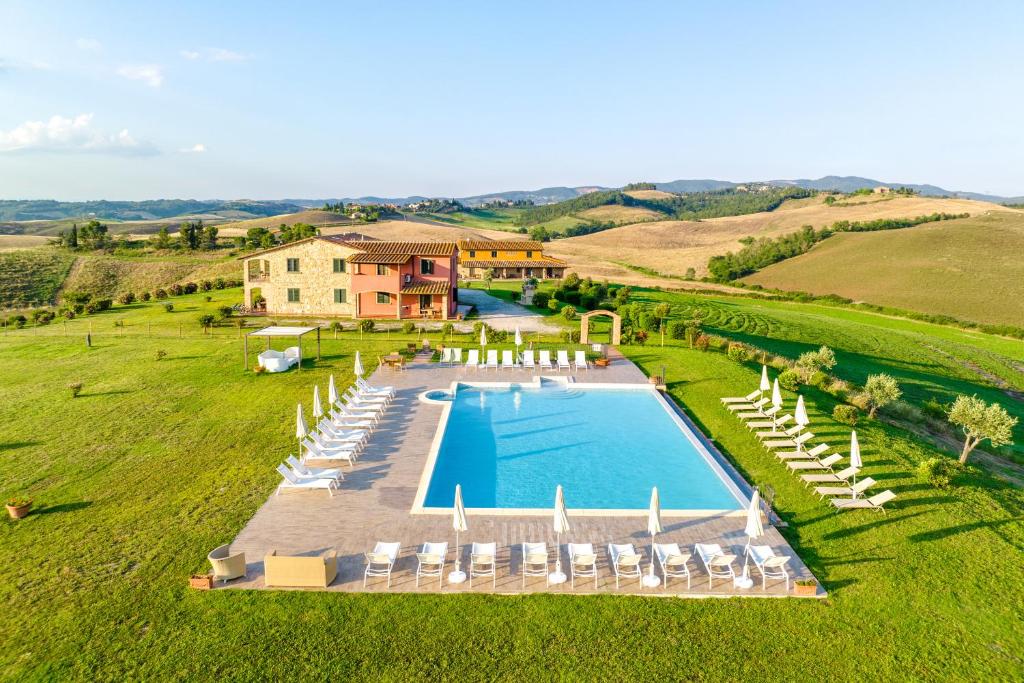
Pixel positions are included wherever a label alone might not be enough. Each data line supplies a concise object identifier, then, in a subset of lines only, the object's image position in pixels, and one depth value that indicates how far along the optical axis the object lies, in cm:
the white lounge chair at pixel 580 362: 2648
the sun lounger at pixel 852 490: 1384
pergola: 2369
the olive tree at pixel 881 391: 2091
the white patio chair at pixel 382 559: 1055
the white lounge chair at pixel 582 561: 1063
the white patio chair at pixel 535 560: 1066
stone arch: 3033
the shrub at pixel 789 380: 2272
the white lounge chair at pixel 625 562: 1065
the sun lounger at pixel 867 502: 1332
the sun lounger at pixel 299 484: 1394
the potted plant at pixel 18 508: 1271
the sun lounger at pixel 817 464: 1550
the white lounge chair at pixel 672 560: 1070
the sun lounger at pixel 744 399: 2150
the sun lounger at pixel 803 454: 1639
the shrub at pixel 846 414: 1930
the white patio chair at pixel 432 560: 1055
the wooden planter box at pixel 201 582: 1016
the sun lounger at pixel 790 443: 1703
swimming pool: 1454
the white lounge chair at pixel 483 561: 1065
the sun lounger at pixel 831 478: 1453
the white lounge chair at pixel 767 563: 1063
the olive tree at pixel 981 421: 1579
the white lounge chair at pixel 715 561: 1076
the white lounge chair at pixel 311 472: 1437
